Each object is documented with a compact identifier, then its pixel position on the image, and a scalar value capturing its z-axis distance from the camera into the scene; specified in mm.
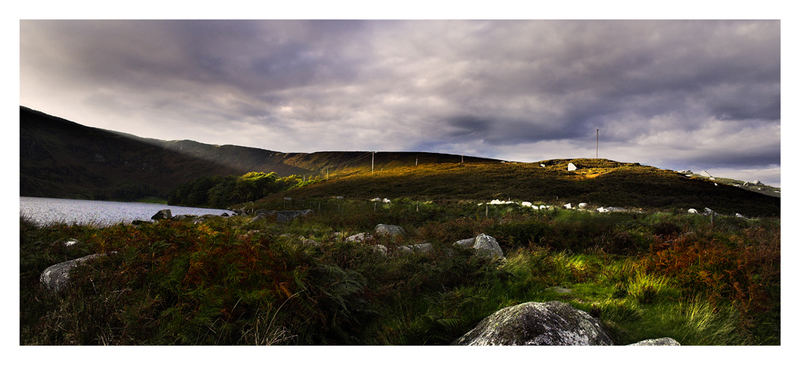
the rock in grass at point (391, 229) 10220
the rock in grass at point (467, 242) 7070
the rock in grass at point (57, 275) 3438
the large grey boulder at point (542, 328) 2600
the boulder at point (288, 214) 19656
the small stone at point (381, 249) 5652
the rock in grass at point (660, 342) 2746
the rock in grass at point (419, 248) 5965
